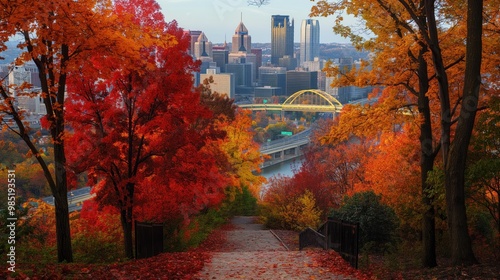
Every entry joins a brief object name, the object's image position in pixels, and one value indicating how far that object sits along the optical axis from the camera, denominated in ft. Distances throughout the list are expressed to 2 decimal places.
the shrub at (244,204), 107.45
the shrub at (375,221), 47.70
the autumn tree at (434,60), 29.07
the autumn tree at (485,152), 29.73
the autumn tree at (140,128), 42.27
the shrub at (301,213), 78.89
